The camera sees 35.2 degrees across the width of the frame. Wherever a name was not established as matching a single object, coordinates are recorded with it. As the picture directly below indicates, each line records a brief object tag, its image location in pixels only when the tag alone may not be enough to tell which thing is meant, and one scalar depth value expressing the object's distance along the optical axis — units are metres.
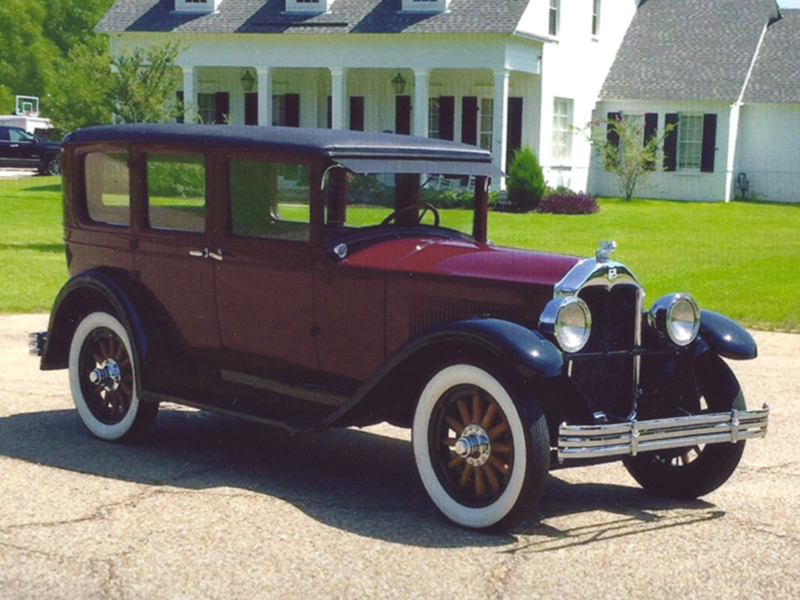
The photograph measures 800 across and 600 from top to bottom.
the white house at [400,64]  29.34
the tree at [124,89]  18.00
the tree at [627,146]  31.64
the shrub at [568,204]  27.58
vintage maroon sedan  5.41
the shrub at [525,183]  27.67
